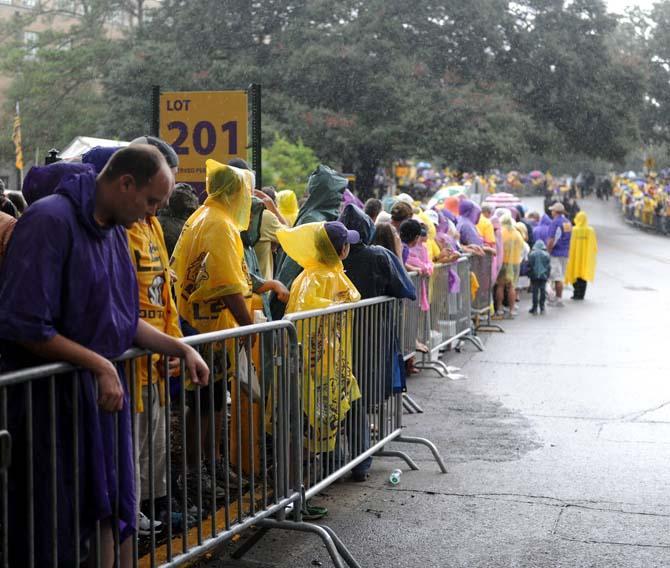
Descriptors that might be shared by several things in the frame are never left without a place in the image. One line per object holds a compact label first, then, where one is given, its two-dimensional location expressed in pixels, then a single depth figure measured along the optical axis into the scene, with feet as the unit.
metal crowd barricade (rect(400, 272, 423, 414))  30.86
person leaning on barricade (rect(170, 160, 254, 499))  19.04
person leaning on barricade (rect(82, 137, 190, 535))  14.30
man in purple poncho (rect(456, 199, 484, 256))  47.94
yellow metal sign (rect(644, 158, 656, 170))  212.84
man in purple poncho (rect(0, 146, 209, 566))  11.25
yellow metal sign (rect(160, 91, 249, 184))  30.71
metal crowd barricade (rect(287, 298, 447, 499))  19.07
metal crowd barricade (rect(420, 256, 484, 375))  37.17
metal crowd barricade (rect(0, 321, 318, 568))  11.25
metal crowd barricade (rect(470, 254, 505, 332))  48.78
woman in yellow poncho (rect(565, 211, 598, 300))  67.87
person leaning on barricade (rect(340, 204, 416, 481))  23.06
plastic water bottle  22.58
